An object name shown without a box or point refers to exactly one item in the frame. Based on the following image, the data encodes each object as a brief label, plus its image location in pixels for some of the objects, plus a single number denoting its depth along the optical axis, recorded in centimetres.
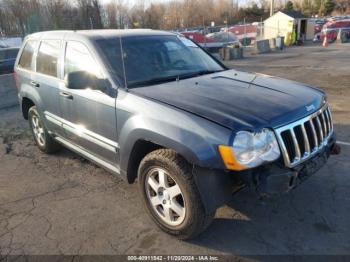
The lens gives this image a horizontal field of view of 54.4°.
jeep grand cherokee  266
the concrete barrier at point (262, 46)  2298
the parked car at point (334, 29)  2942
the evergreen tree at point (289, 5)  6660
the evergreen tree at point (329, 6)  6956
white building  2941
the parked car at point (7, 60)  1451
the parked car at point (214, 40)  2380
